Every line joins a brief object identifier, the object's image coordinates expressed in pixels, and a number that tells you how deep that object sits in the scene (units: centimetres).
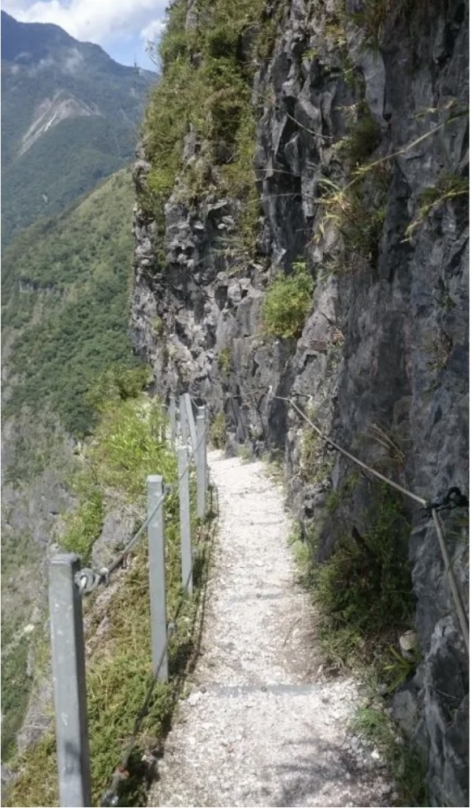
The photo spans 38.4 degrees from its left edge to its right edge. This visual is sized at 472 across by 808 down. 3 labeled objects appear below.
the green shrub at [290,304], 942
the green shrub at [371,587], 427
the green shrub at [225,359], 1282
